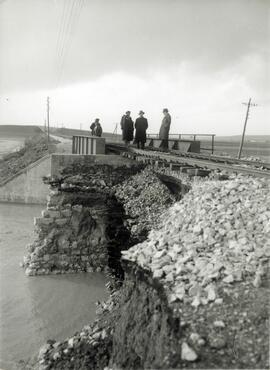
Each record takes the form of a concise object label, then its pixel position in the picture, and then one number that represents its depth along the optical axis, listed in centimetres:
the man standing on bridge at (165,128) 1742
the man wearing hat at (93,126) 2267
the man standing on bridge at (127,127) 1870
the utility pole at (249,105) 3216
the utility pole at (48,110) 5717
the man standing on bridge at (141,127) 1705
